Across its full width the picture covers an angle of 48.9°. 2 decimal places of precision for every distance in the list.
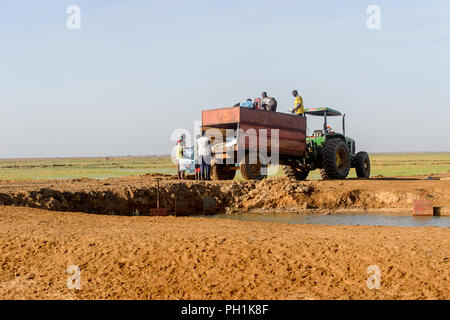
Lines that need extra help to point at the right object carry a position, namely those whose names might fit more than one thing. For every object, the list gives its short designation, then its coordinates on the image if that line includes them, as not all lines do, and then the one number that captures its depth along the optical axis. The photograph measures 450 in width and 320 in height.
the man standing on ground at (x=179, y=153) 18.75
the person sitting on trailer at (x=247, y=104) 16.58
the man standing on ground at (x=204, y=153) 17.17
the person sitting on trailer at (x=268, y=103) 17.19
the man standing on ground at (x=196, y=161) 17.53
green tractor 18.58
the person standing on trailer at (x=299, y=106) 18.11
